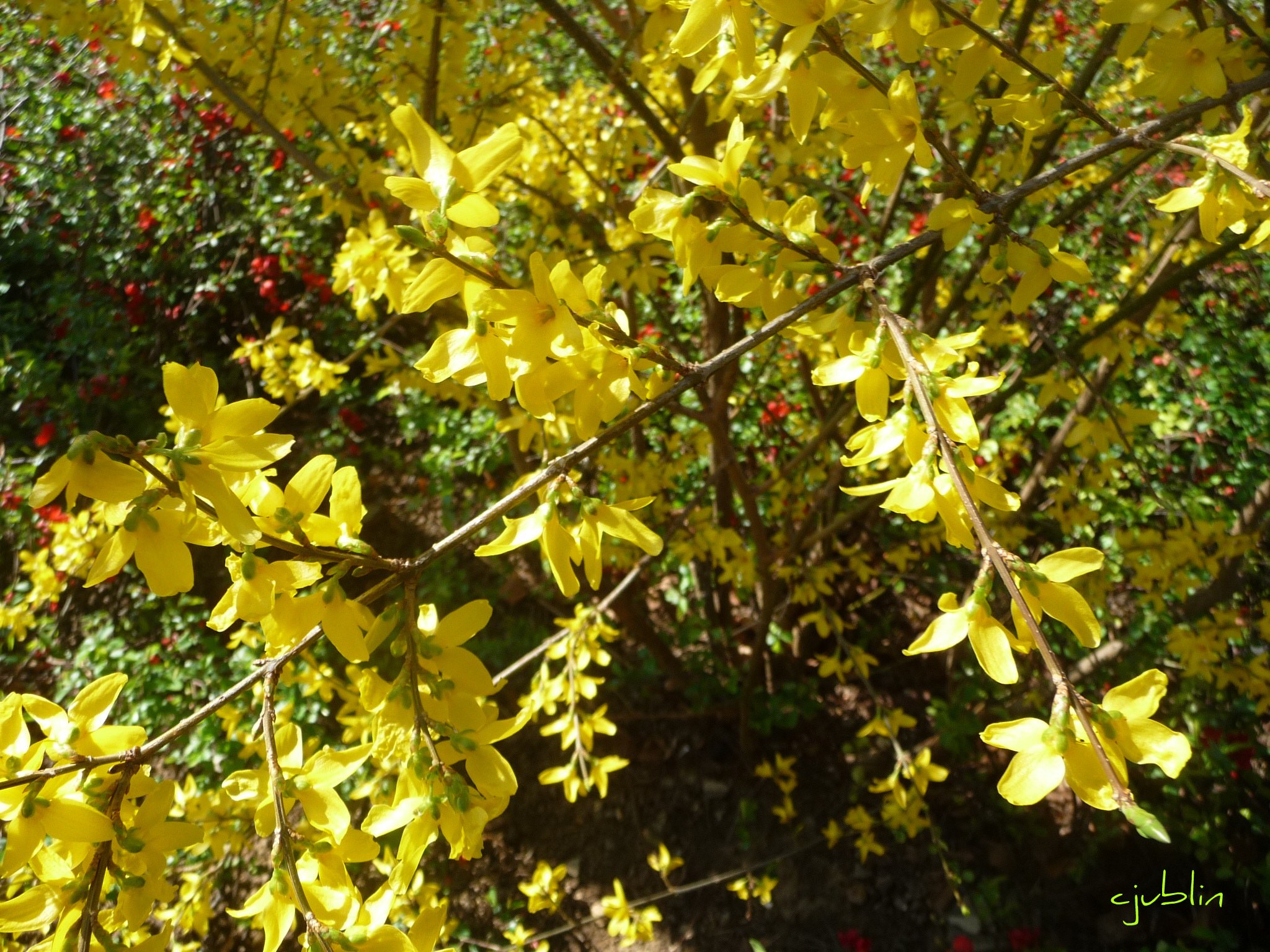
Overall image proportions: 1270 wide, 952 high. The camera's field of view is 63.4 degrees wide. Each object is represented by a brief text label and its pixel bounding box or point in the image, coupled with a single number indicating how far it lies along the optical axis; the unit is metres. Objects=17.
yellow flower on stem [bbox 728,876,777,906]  0.59
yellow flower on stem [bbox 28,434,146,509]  0.21
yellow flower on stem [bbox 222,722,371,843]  0.25
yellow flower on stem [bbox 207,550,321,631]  0.24
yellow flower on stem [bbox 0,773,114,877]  0.23
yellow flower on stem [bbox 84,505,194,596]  0.23
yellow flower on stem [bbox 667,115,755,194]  0.26
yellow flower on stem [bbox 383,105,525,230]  0.24
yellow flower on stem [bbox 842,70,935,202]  0.26
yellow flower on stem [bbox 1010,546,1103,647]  0.22
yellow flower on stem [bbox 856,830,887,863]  0.59
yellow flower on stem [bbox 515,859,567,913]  0.54
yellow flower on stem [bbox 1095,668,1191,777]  0.21
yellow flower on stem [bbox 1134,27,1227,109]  0.28
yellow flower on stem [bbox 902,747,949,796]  0.50
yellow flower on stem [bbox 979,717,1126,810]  0.21
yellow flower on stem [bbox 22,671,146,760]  0.25
